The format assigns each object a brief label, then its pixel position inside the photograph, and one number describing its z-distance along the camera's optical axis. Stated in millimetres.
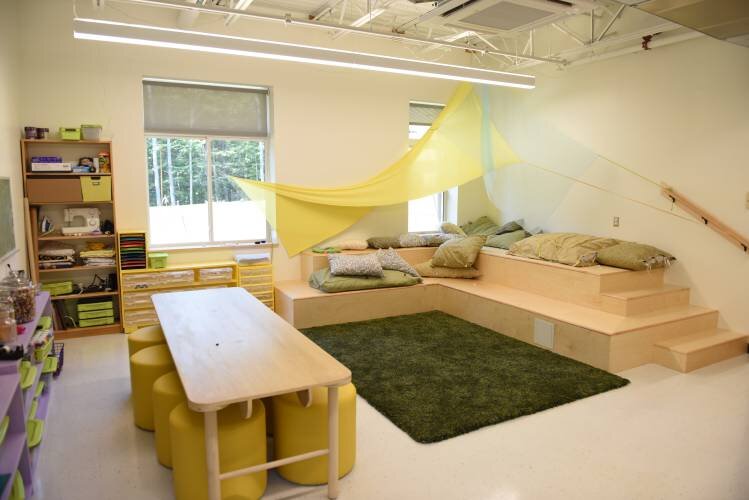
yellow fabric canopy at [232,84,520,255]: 5602
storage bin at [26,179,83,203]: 4605
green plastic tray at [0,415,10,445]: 2047
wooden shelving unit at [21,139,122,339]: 4629
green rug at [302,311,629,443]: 3271
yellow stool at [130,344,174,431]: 3030
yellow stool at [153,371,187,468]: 2609
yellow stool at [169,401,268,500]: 2270
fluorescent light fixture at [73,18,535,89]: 3555
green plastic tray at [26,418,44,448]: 2607
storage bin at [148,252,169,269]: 5134
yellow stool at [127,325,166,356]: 3449
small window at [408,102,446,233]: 6902
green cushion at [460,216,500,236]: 6802
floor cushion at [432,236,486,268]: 5848
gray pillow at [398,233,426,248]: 6292
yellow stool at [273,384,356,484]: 2494
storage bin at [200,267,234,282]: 5324
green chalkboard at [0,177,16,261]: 3607
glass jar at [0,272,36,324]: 2959
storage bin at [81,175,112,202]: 4805
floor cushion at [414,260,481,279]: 5938
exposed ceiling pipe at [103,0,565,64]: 3877
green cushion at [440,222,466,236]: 6707
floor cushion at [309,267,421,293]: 5289
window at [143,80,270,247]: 5418
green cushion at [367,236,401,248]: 6195
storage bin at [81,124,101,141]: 4797
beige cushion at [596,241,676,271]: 4734
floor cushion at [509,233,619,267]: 4965
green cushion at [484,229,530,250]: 6102
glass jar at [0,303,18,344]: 2568
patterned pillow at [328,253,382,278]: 5410
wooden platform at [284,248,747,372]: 4094
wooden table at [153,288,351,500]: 2152
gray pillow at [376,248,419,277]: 5770
